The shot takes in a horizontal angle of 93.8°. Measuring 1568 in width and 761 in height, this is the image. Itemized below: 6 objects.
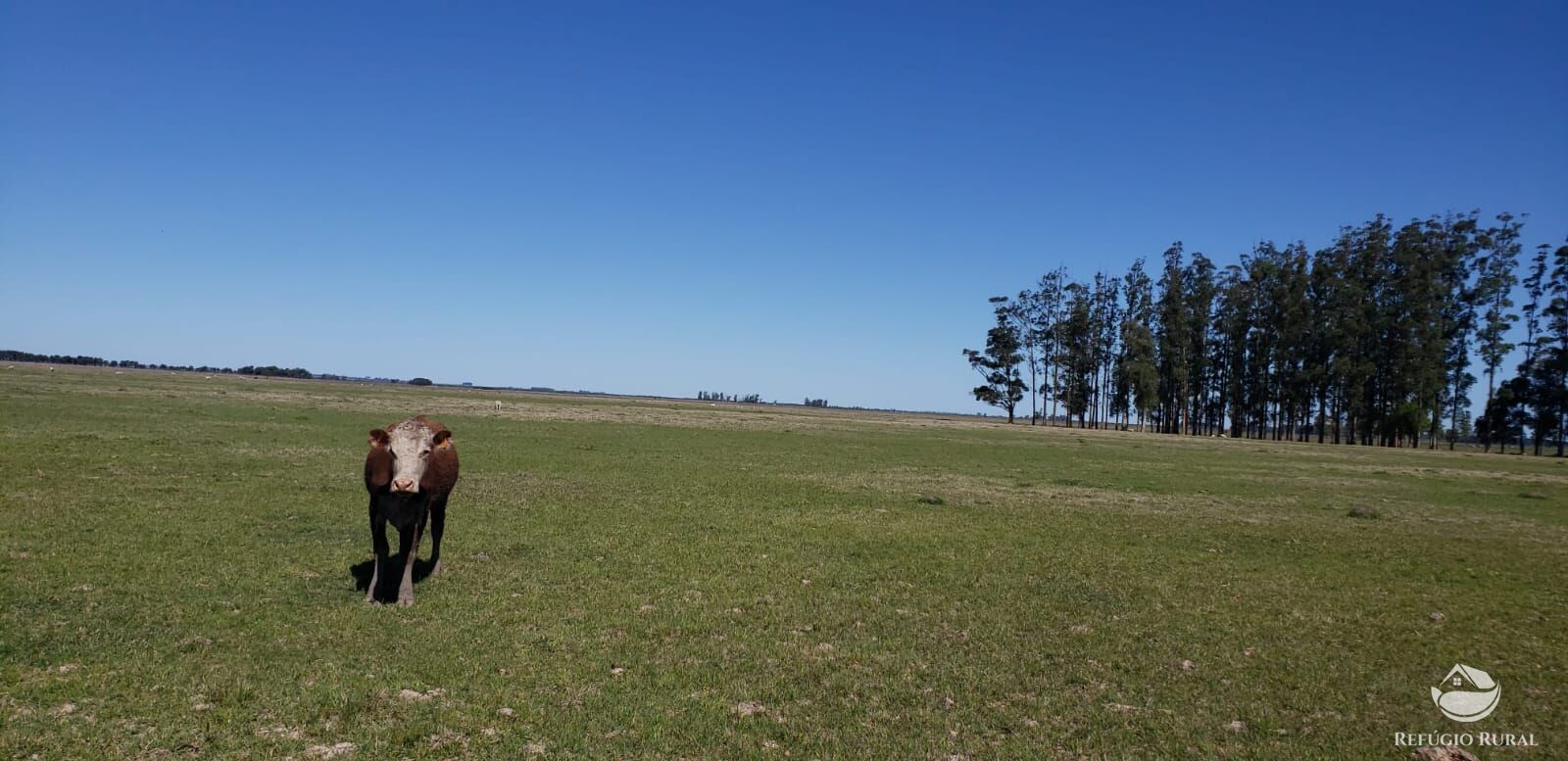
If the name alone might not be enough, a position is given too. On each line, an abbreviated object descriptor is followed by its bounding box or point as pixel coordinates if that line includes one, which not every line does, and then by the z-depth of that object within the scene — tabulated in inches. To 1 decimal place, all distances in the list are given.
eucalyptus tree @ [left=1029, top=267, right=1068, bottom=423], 4360.2
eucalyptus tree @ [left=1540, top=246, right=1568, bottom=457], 2832.2
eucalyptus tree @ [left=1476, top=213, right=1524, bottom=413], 2972.4
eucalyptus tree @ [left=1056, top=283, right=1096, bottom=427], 4264.3
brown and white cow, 368.2
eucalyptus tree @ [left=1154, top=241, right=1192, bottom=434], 3804.1
